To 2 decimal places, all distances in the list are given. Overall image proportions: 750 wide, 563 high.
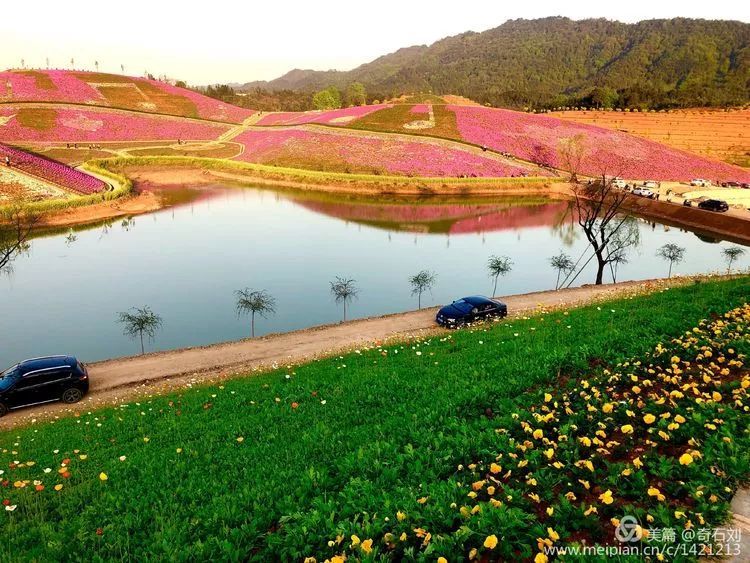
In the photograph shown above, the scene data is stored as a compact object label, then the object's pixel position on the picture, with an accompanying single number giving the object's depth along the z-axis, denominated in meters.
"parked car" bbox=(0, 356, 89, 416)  18.58
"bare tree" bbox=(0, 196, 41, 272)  47.43
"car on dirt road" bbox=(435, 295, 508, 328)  26.58
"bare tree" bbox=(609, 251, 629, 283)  41.00
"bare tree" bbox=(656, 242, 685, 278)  42.78
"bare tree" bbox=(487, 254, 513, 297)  35.91
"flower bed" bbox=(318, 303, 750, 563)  6.02
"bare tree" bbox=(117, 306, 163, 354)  26.20
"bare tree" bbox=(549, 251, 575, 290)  39.00
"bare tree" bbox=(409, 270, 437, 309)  34.00
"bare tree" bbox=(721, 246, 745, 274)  42.13
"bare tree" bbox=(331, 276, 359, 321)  32.06
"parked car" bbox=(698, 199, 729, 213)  61.25
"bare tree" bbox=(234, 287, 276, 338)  29.05
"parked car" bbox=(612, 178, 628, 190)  80.85
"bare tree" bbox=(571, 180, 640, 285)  37.72
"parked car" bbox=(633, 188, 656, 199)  71.38
